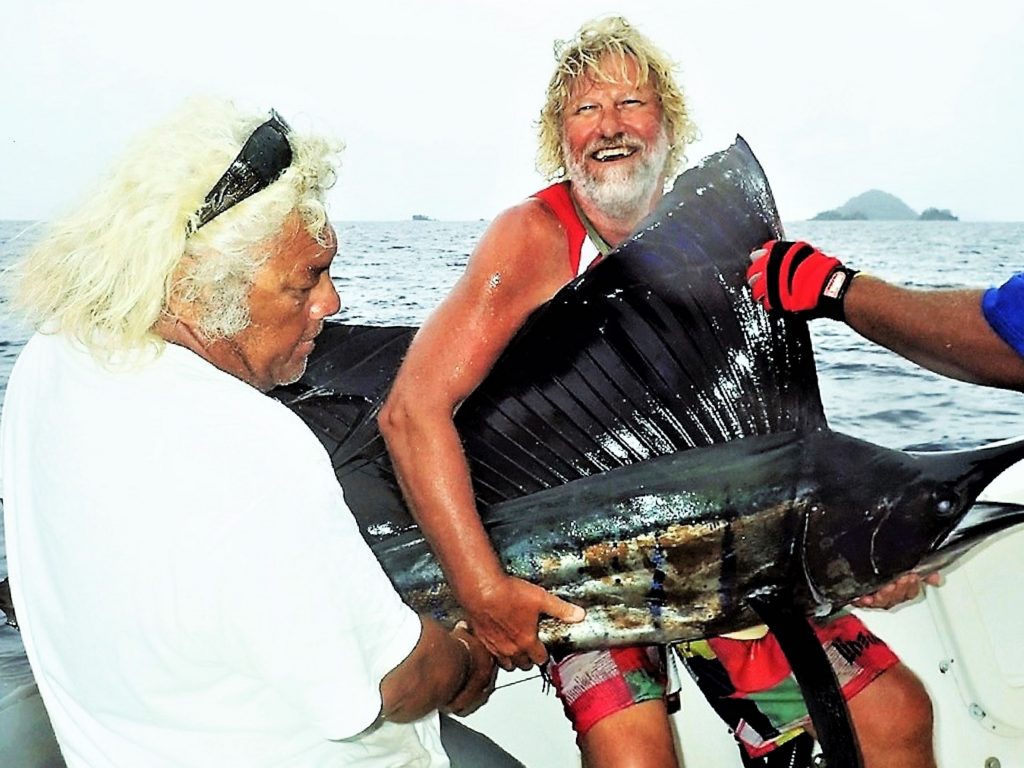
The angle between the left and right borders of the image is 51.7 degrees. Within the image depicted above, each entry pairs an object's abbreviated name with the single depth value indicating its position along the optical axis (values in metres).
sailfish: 1.75
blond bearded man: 1.77
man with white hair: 1.05
